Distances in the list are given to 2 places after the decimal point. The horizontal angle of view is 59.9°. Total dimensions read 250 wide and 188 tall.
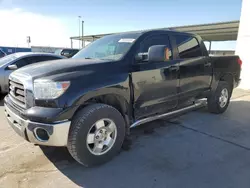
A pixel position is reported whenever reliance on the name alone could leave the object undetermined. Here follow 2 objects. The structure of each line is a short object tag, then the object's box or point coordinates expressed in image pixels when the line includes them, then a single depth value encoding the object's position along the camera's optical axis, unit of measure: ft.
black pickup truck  8.46
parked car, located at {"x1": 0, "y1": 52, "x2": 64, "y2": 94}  21.69
